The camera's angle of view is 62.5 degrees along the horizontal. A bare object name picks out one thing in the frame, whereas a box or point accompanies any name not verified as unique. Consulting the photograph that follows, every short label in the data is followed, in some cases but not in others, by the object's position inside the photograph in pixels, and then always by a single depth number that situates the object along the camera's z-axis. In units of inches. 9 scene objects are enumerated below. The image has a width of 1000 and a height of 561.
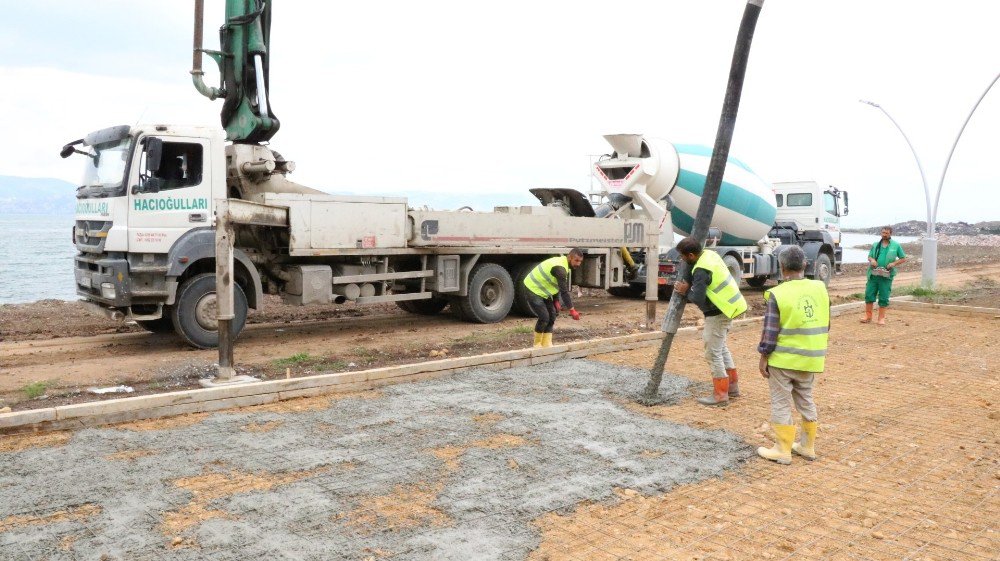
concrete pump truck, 378.6
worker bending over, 368.2
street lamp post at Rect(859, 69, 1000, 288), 746.2
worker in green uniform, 487.2
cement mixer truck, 590.9
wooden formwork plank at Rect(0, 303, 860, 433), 235.1
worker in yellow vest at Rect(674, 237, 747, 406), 276.1
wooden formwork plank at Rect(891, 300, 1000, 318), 535.2
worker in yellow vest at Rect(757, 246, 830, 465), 222.2
